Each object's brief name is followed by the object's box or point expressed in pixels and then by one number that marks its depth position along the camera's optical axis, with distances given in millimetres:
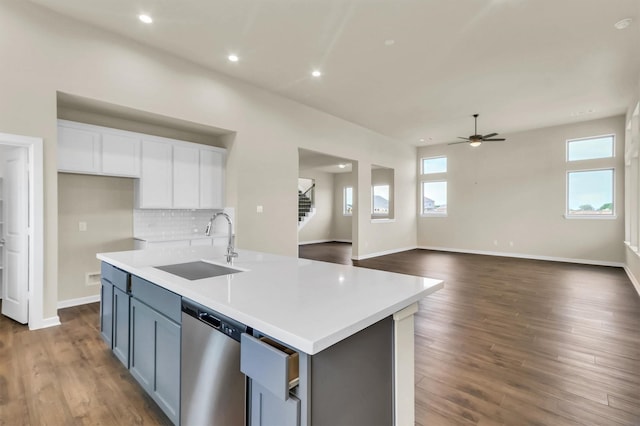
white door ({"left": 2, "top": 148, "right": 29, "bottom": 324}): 3270
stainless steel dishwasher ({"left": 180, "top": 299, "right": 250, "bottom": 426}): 1288
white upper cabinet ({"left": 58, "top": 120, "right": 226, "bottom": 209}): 3732
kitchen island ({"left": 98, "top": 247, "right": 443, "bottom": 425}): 1028
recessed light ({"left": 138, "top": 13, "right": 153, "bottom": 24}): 3368
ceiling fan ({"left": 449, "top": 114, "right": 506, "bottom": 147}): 6808
